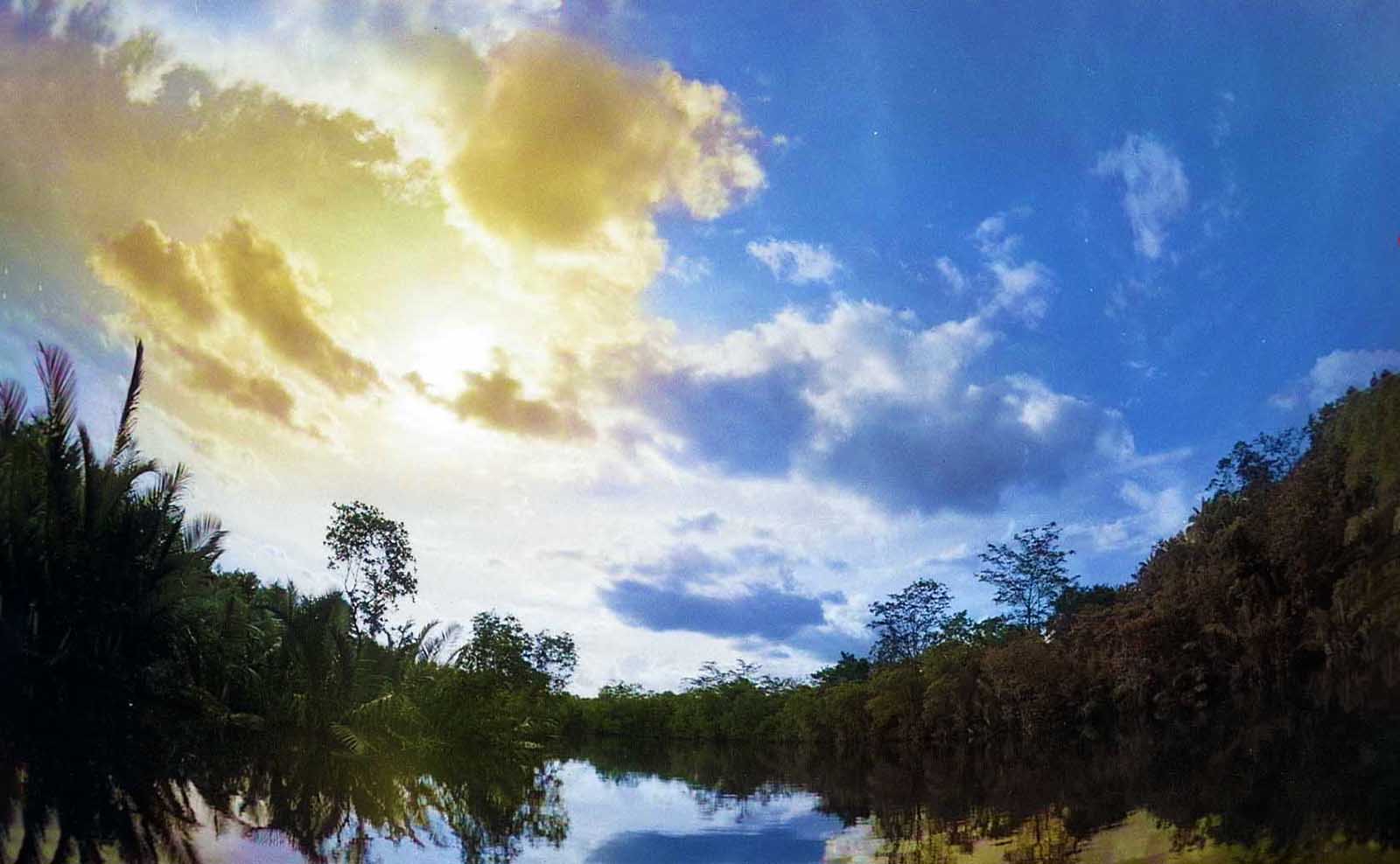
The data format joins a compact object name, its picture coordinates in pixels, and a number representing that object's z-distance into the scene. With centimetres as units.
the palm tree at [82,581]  1258
